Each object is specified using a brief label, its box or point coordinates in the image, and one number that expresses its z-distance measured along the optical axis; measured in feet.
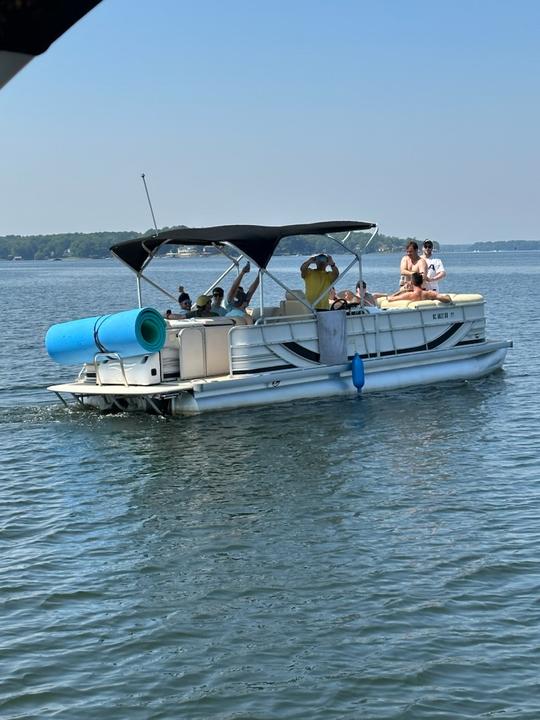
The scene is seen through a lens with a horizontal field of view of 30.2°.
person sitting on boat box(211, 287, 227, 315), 58.80
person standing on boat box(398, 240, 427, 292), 66.28
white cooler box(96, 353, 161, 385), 53.62
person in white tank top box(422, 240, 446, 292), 66.80
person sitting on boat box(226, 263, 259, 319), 58.95
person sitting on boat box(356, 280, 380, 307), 62.34
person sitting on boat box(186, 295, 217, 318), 58.13
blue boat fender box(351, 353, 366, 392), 59.41
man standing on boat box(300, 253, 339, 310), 60.39
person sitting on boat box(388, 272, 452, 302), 65.67
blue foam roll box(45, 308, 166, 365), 51.88
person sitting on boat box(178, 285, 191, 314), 60.39
